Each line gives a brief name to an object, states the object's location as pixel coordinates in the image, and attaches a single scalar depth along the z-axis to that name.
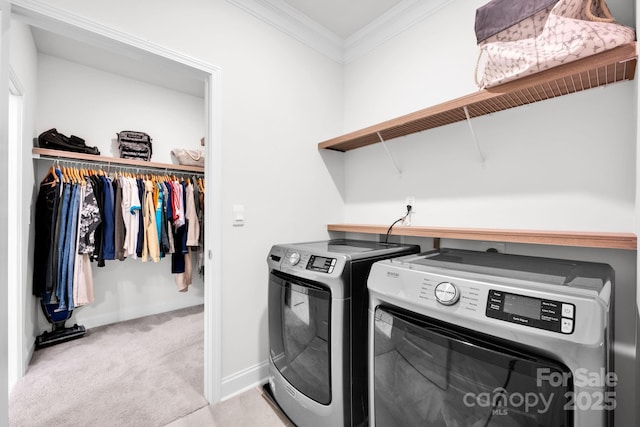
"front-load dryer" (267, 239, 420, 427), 1.27
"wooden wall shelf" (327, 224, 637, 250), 1.04
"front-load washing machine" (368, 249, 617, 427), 0.66
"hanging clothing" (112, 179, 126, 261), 2.59
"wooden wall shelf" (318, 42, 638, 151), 1.00
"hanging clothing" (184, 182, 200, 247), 2.97
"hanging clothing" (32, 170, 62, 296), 2.27
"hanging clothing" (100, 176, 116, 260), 2.54
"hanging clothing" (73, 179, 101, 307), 2.41
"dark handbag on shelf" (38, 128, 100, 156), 2.42
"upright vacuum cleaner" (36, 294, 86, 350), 2.40
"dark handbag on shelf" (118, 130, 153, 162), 2.87
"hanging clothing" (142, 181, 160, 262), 2.74
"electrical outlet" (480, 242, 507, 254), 1.51
